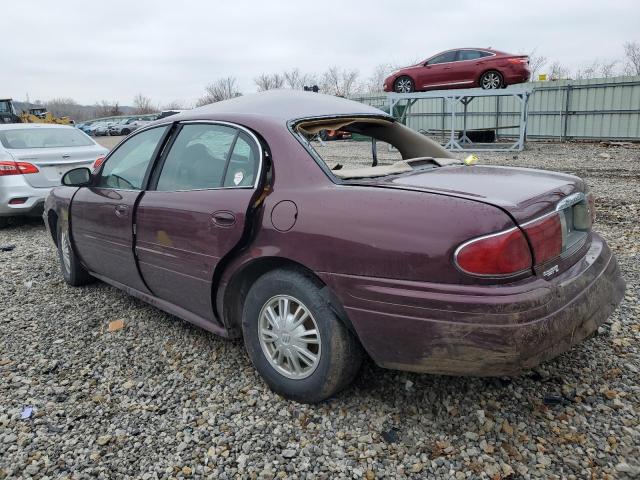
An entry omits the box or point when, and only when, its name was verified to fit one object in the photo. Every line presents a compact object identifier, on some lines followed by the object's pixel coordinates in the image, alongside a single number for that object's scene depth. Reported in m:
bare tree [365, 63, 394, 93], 55.38
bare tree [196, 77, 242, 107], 59.94
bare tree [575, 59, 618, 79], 43.59
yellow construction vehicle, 26.22
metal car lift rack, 15.72
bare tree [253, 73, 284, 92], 56.52
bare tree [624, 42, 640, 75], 45.78
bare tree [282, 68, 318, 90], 56.92
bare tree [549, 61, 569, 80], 44.83
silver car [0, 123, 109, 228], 6.81
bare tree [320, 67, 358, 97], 57.12
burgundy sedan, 2.04
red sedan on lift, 15.62
